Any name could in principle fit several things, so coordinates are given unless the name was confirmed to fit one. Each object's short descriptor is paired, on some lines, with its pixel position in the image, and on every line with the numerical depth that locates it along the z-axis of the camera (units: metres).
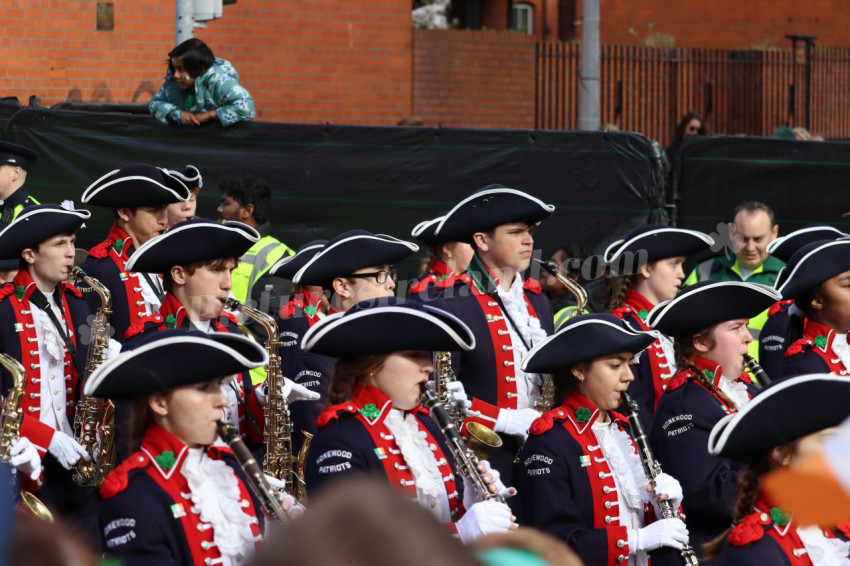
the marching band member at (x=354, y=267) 12.98
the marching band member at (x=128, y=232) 14.54
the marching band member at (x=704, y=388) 10.41
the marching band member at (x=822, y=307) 12.70
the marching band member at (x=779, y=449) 7.93
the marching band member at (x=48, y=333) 12.74
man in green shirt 18.05
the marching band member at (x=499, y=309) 12.78
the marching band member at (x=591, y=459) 9.84
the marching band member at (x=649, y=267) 14.76
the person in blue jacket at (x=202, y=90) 19.73
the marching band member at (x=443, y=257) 15.91
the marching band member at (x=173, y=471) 8.07
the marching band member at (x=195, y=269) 11.65
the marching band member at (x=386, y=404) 9.45
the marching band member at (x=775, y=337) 14.44
